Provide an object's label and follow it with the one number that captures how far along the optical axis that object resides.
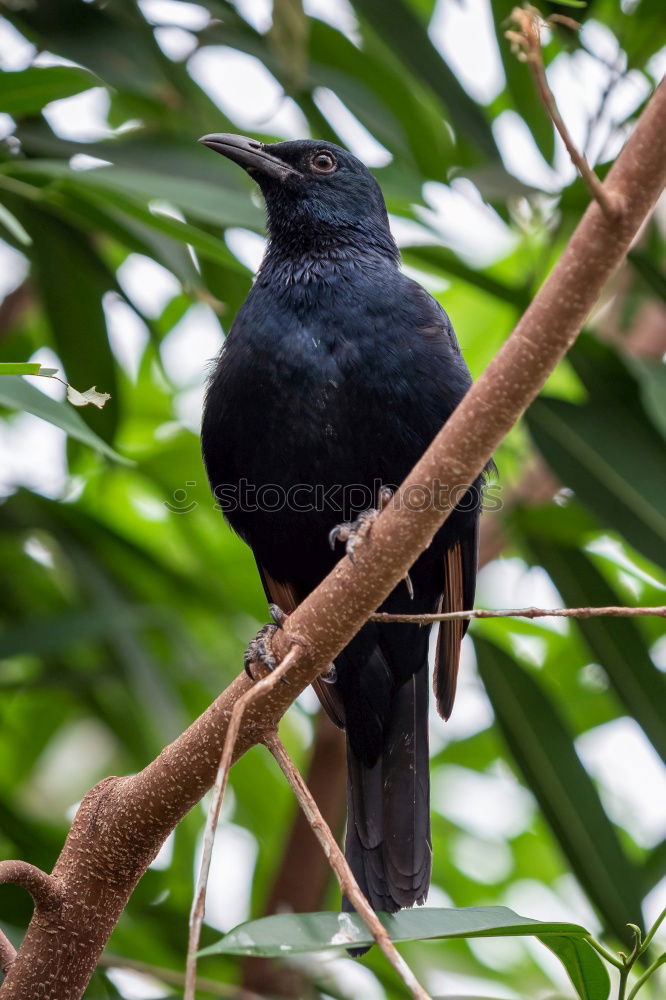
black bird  5.65
